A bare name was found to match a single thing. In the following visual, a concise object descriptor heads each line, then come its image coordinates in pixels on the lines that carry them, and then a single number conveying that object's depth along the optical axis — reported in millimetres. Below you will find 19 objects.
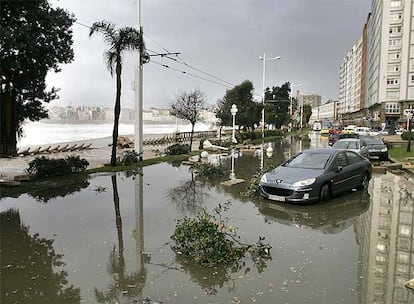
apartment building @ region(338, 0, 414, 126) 75062
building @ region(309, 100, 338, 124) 168750
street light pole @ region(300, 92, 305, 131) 90106
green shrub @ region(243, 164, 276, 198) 10143
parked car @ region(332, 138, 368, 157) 18183
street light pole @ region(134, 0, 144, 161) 18109
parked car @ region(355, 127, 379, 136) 47056
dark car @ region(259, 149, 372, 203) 8930
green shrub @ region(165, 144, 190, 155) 22470
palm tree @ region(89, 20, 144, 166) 15281
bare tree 27016
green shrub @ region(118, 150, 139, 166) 16922
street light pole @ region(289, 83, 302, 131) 74588
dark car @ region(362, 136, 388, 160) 20125
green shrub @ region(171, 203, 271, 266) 5387
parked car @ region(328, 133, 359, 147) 29812
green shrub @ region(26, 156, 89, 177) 12633
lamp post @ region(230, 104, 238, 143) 29655
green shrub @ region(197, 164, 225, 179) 13992
